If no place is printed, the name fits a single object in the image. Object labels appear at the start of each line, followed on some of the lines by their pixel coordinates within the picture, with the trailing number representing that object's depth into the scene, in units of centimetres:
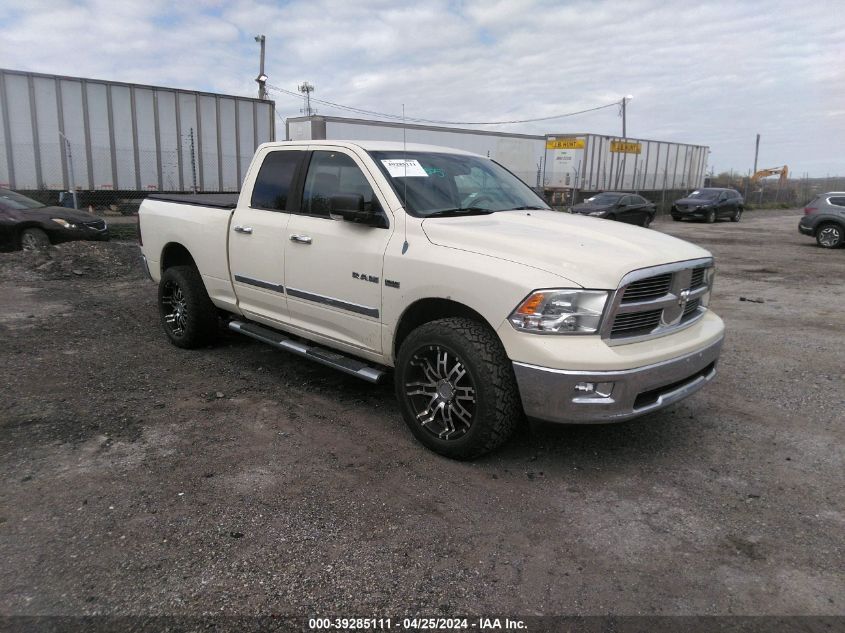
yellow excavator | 4766
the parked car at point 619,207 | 2164
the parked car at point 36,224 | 1147
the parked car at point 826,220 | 1719
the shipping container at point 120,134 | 1620
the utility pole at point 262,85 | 2895
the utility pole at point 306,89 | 3599
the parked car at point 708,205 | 2816
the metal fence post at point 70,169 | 1600
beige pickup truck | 332
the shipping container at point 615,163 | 2973
